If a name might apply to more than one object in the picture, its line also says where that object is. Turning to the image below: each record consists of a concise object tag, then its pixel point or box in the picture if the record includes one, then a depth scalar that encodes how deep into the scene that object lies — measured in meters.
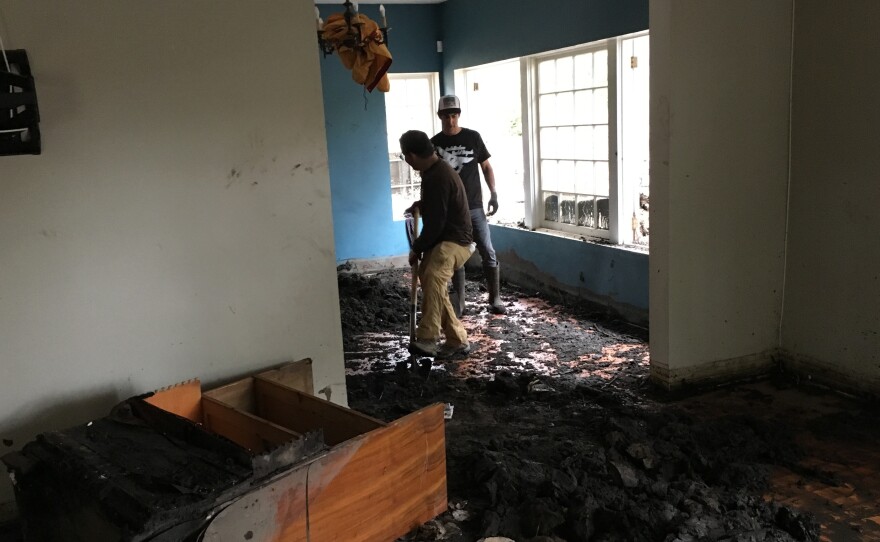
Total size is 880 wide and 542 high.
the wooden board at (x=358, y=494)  2.04
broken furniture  1.97
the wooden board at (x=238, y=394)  2.76
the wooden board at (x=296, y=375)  2.90
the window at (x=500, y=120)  6.84
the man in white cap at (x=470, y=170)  5.64
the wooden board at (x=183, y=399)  2.63
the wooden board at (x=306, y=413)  2.52
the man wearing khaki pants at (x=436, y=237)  4.42
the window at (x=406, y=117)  7.61
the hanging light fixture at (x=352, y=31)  3.56
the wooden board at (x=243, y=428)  2.42
